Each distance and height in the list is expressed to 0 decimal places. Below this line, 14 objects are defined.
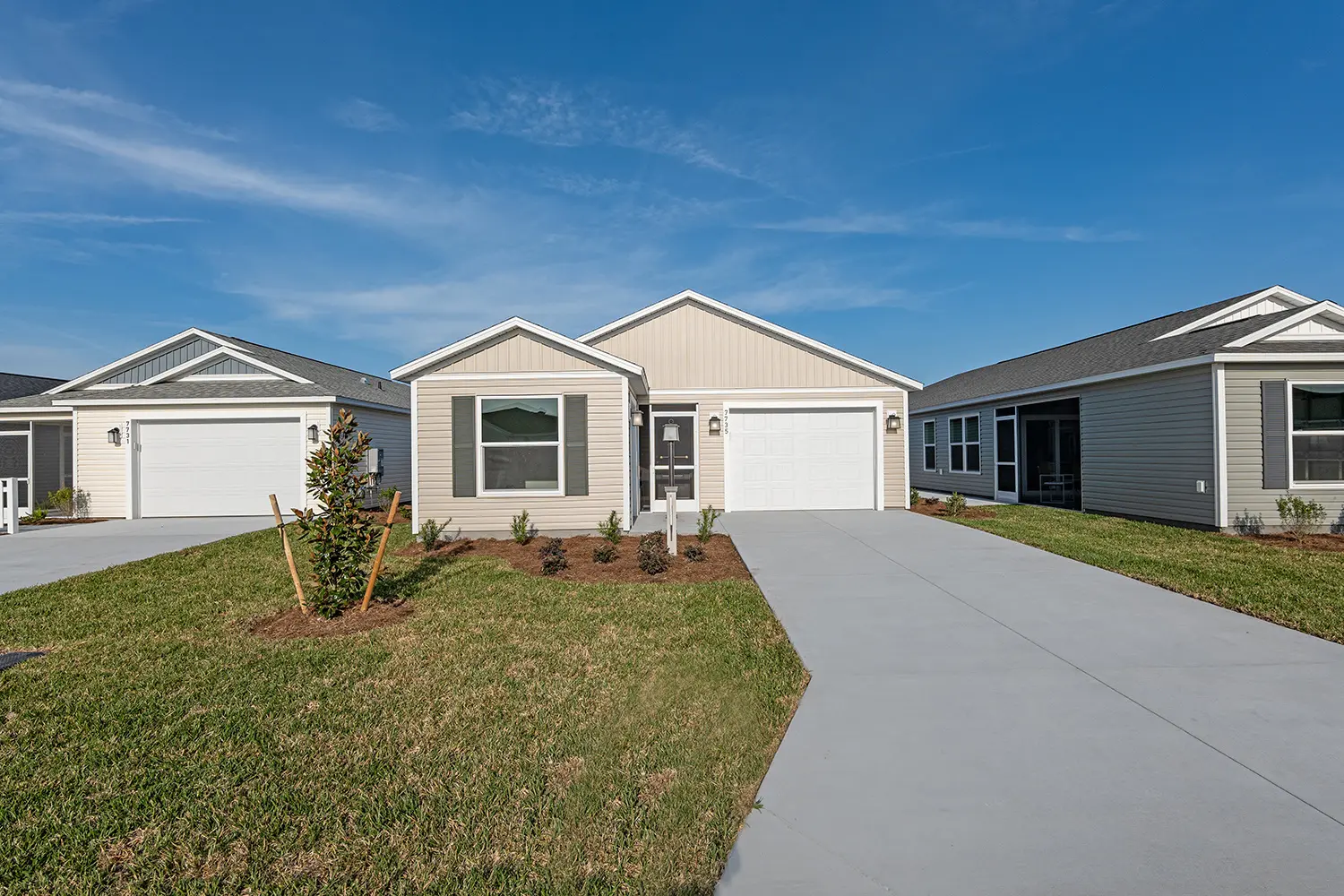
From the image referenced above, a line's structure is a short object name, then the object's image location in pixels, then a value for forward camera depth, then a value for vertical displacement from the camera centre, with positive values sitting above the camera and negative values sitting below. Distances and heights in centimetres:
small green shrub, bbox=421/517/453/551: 948 -120
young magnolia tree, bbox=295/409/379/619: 566 -60
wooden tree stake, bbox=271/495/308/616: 569 -96
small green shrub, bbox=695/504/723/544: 912 -108
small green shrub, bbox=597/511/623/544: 926 -115
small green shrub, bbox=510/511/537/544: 992 -118
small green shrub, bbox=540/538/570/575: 775 -133
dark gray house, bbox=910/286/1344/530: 1029 +64
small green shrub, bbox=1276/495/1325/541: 970 -110
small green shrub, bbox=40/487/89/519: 1340 -87
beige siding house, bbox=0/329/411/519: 1348 +51
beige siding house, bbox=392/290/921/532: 1340 +87
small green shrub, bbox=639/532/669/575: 755 -128
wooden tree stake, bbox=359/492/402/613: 591 -112
